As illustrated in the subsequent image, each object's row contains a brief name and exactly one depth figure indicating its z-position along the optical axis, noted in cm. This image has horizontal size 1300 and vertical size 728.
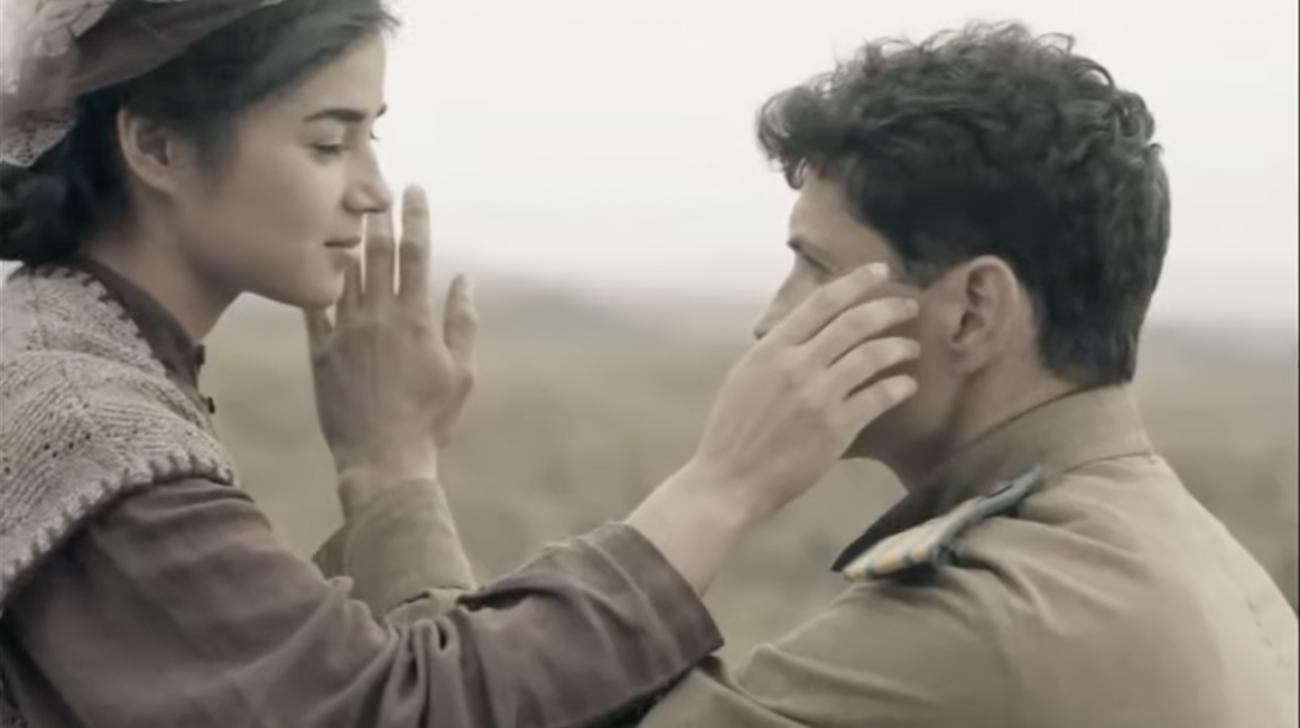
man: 262
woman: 257
